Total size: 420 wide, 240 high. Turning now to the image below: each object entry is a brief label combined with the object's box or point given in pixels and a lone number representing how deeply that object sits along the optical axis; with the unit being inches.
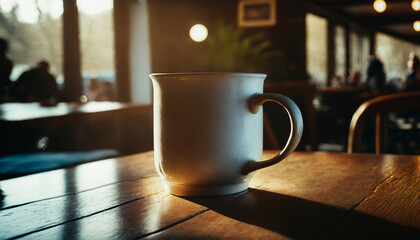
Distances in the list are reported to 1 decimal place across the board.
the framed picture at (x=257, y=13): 279.3
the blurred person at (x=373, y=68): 295.3
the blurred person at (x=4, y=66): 146.6
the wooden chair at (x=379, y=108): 45.2
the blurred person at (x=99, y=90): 183.5
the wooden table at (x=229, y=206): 16.5
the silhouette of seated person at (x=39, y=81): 177.8
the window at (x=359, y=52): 508.1
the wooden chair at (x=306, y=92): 68.1
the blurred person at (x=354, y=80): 262.8
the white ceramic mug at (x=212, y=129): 20.6
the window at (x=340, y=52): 458.6
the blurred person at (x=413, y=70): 186.5
